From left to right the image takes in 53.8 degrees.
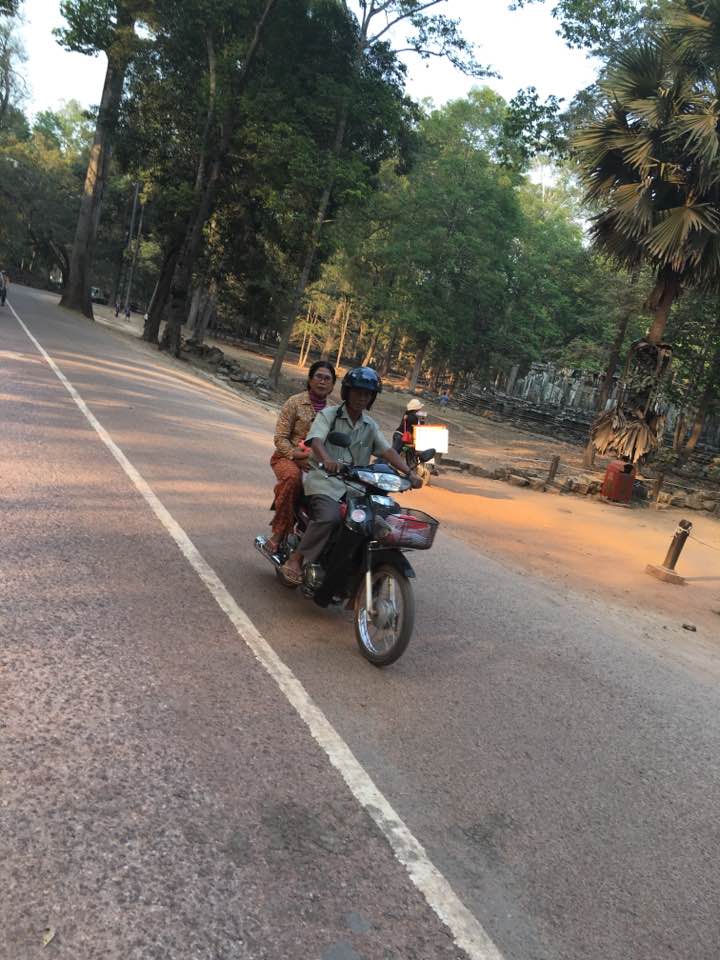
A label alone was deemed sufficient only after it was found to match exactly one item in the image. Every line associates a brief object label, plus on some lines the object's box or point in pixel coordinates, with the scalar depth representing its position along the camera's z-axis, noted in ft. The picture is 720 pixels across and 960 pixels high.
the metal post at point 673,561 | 33.30
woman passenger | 17.21
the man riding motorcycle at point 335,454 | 15.60
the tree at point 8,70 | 131.03
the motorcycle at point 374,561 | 14.40
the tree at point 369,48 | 85.25
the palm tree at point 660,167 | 47.19
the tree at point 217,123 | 86.94
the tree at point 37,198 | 177.88
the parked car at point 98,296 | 239.50
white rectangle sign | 40.50
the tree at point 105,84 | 90.63
